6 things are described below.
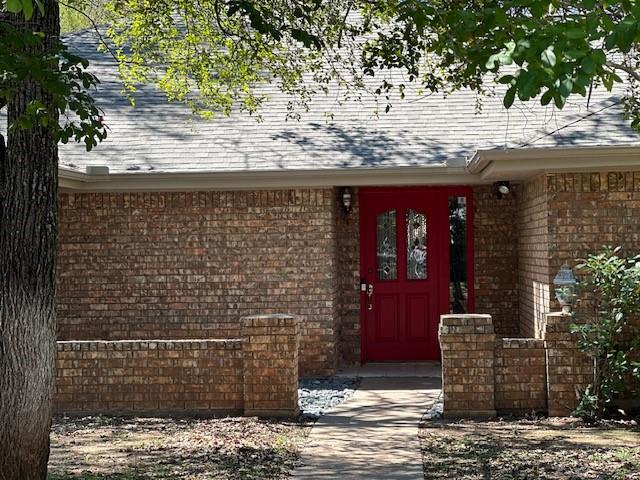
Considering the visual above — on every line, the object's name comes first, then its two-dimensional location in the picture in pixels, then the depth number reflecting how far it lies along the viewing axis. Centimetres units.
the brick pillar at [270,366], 970
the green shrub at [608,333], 939
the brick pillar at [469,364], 963
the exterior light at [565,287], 980
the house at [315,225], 1221
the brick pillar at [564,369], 961
